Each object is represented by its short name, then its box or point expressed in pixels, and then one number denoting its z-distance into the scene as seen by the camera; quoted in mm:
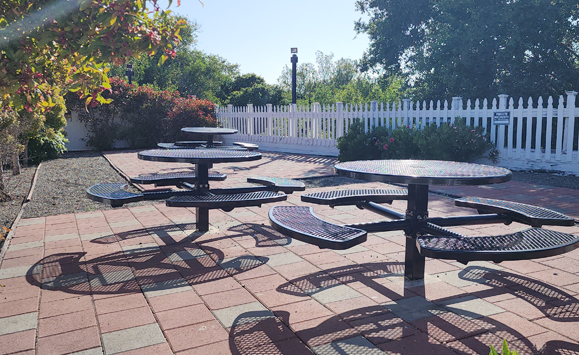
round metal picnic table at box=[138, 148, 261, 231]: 4262
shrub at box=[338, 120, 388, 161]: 11188
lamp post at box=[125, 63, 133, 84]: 22842
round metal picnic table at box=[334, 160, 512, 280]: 2916
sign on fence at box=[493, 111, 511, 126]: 9500
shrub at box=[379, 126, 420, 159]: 10344
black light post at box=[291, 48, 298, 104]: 16844
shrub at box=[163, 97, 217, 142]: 18531
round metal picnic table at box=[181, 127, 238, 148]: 9352
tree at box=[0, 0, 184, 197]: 2637
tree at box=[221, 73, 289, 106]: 25031
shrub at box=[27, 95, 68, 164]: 12023
